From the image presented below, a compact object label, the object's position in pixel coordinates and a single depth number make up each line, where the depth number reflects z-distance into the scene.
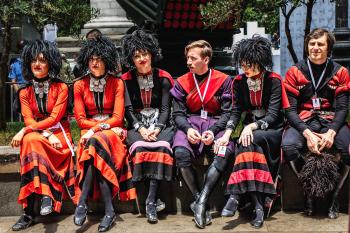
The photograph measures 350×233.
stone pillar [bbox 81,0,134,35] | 12.17
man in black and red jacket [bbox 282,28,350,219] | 5.37
